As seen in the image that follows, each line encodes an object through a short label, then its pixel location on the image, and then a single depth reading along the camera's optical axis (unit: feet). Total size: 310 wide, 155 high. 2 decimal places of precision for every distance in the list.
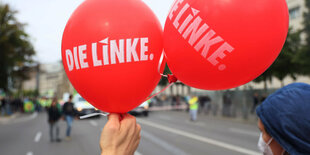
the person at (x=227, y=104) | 63.34
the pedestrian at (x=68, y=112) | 33.71
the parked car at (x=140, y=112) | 67.10
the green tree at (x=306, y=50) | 42.22
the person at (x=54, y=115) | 32.91
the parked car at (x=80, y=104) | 58.79
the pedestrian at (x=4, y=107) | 83.35
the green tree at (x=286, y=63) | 50.29
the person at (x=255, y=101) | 60.42
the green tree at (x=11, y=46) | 61.87
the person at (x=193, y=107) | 48.37
